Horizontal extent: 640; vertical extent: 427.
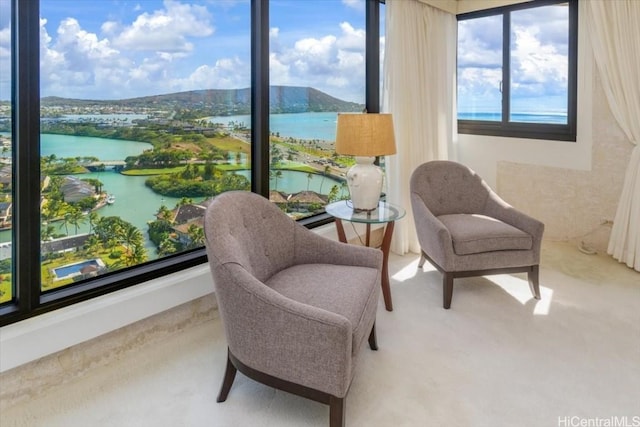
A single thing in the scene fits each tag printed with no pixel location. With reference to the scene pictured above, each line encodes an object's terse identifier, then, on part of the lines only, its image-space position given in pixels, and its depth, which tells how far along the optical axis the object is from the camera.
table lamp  2.54
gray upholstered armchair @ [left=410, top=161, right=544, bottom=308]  2.71
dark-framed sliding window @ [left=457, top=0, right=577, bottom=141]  3.77
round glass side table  2.58
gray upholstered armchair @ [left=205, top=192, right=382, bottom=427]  1.53
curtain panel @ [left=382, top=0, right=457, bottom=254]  3.46
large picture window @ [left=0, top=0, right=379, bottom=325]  1.74
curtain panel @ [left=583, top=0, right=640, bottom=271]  3.23
